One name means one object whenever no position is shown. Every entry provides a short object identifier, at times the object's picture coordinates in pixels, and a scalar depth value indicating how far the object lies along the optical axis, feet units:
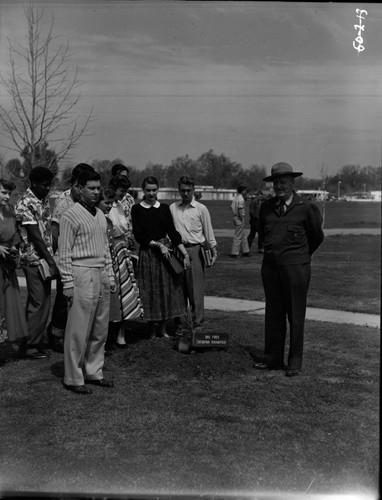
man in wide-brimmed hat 19.04
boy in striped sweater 17.33
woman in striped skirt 21.93
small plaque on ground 20.83
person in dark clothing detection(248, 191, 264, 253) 53.11
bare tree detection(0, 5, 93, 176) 28.55
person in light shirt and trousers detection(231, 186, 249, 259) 50.67
